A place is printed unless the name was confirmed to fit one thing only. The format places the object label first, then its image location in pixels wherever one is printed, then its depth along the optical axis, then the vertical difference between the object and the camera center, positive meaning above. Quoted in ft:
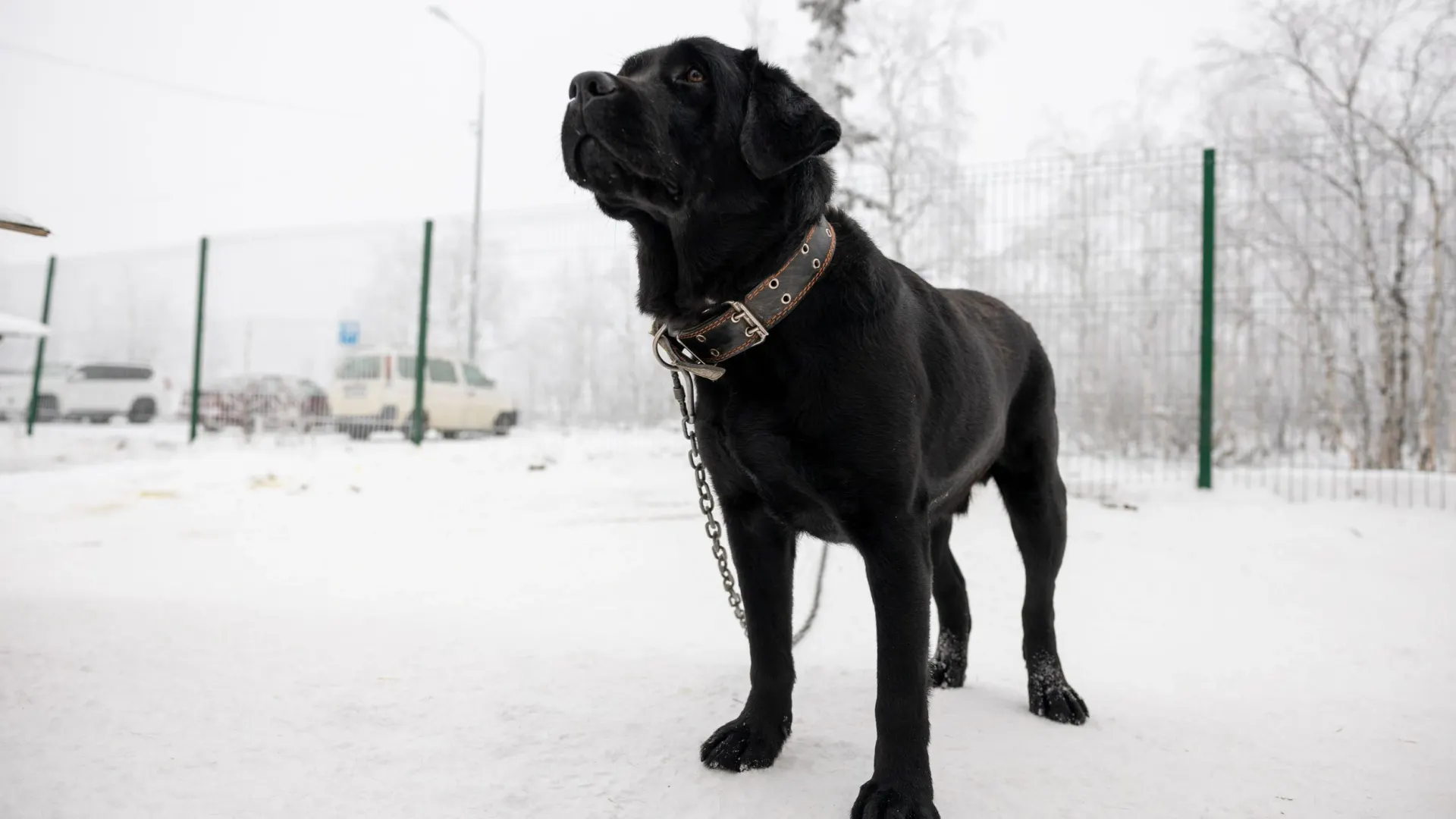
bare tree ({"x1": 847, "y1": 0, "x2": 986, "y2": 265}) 32.76 +14.09
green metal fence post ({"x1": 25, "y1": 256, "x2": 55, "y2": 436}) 43.04 +2.01
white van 34.53 +0.94
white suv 49.29 +0.61
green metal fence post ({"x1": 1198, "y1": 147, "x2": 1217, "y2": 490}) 21.65 +2.75
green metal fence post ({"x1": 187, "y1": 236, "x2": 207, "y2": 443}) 36.60 +1.96
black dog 5.84 +0.63
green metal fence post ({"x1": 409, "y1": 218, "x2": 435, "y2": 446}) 32.35 +2.25
